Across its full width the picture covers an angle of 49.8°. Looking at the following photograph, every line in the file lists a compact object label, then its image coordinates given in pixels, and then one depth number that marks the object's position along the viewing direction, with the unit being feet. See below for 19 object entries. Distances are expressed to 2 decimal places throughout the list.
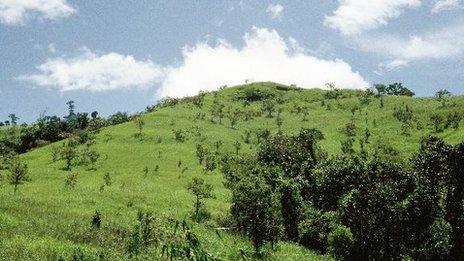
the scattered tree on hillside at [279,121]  361.02
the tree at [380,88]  471.62
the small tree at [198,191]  182.70
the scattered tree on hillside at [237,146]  294.35
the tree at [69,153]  265.36
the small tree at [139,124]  322.42
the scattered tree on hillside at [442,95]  414.45
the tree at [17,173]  204.95
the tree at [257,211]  149.79
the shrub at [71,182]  209.36
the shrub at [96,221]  125.60
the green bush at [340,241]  164.76
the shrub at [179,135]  316.60
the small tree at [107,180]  221.05
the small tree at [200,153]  272.66
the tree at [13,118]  558.03
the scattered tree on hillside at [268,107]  412.96
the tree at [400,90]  536.29
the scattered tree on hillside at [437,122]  328.29
